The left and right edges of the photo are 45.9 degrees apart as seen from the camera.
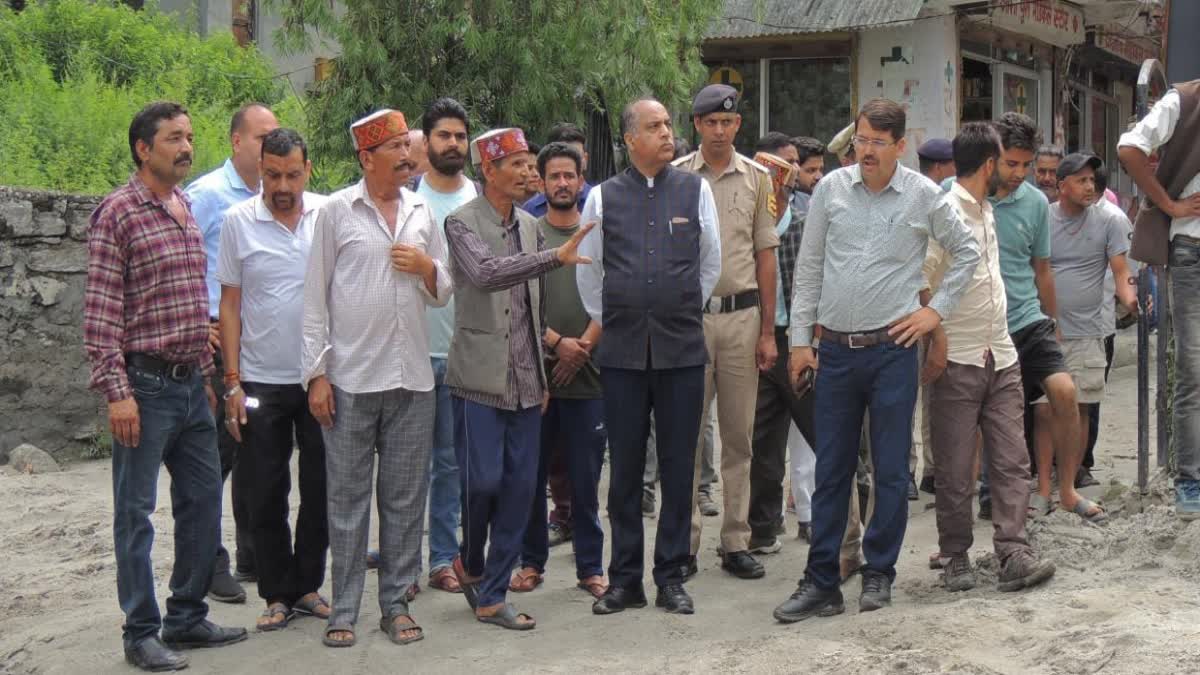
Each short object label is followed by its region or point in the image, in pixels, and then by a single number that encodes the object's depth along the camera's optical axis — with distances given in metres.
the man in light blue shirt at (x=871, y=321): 5.92
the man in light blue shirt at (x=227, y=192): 6.48
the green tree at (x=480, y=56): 11.10
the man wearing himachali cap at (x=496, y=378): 6.04
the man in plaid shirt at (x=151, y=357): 5.44
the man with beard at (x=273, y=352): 6.01
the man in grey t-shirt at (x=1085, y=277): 8.45
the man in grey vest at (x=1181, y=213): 6.71
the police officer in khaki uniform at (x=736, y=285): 6.64
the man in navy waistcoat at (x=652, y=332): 6.18
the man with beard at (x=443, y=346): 6.73
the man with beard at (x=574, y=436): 6.61
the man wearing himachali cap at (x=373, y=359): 5.79
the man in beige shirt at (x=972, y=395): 6.35
